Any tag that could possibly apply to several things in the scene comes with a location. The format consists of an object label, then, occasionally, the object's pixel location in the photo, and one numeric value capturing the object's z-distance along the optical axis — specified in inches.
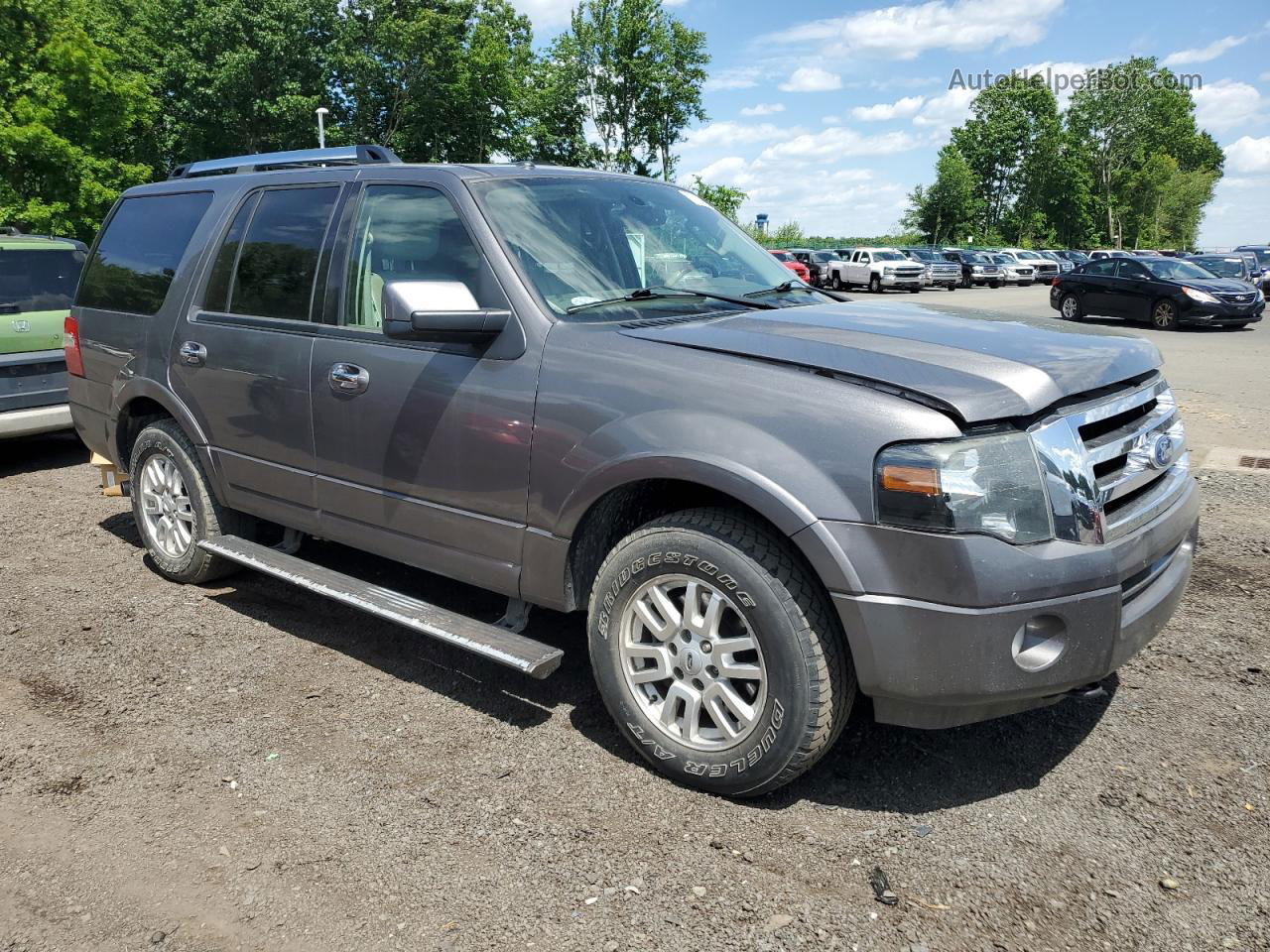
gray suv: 106.7
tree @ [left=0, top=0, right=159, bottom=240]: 786.8
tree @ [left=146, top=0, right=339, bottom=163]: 1763.0
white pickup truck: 1553.9
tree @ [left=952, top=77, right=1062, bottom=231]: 3405.5
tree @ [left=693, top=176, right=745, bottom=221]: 1761.8
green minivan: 304.0
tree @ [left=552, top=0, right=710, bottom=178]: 1807.3
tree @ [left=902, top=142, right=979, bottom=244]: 3112.7
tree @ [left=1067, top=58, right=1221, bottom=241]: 3198.8
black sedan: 829.2
